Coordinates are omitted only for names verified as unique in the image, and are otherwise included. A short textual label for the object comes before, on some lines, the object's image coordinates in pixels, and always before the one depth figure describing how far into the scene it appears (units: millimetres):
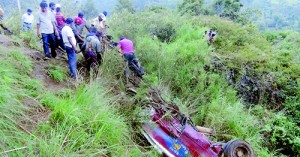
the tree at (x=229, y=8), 19075
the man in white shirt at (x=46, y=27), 6816
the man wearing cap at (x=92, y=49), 6790
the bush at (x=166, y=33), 10844
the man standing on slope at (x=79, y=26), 7462
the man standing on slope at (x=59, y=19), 8197
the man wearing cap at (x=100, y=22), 10230
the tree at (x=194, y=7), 20425
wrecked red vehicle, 5168
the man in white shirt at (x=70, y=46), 6180
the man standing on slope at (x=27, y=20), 10867
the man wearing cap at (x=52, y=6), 9172
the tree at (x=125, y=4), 29881
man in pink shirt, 6992
